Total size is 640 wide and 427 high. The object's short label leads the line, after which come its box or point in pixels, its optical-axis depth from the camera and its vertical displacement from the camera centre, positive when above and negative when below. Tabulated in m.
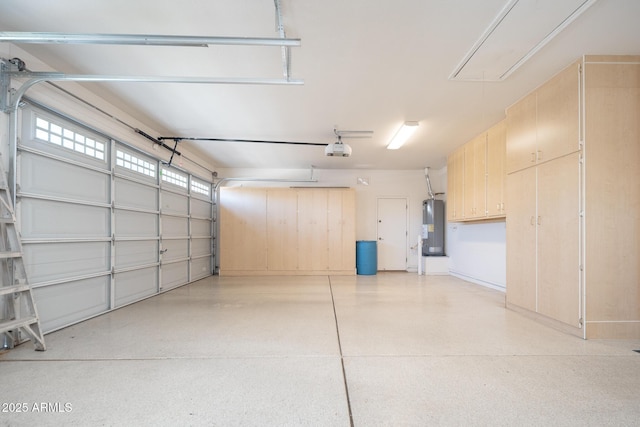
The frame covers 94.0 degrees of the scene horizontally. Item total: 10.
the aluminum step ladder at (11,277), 2.58 -0.50
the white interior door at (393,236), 8.24 -0.45
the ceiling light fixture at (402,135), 4.71 +1.48
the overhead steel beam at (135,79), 2.77 +1.35
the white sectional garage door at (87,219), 3.02 +0.02
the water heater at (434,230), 7.73 -0.27
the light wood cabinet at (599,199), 2.88 +0.20
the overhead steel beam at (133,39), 2.19 +1.34
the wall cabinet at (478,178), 4.81 +0.77
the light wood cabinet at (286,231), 7.62 -0.29
